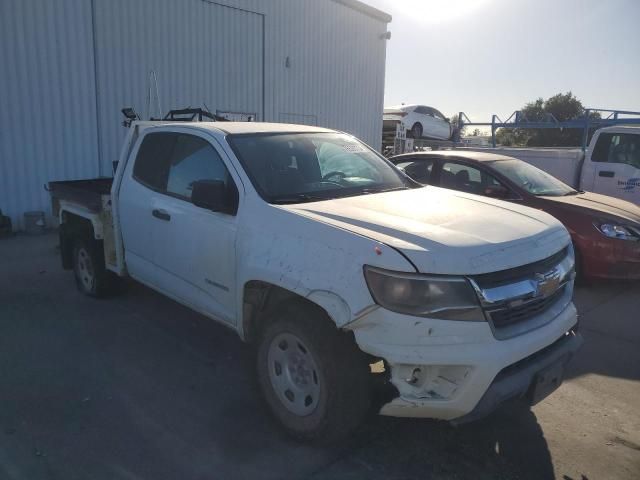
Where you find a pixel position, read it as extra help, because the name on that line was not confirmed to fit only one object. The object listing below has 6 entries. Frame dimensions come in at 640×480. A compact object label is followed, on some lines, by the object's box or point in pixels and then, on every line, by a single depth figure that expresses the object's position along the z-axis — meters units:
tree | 29.94
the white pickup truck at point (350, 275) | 2.54
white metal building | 9.34
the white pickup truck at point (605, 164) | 9.17
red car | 6.14
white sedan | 20.52
